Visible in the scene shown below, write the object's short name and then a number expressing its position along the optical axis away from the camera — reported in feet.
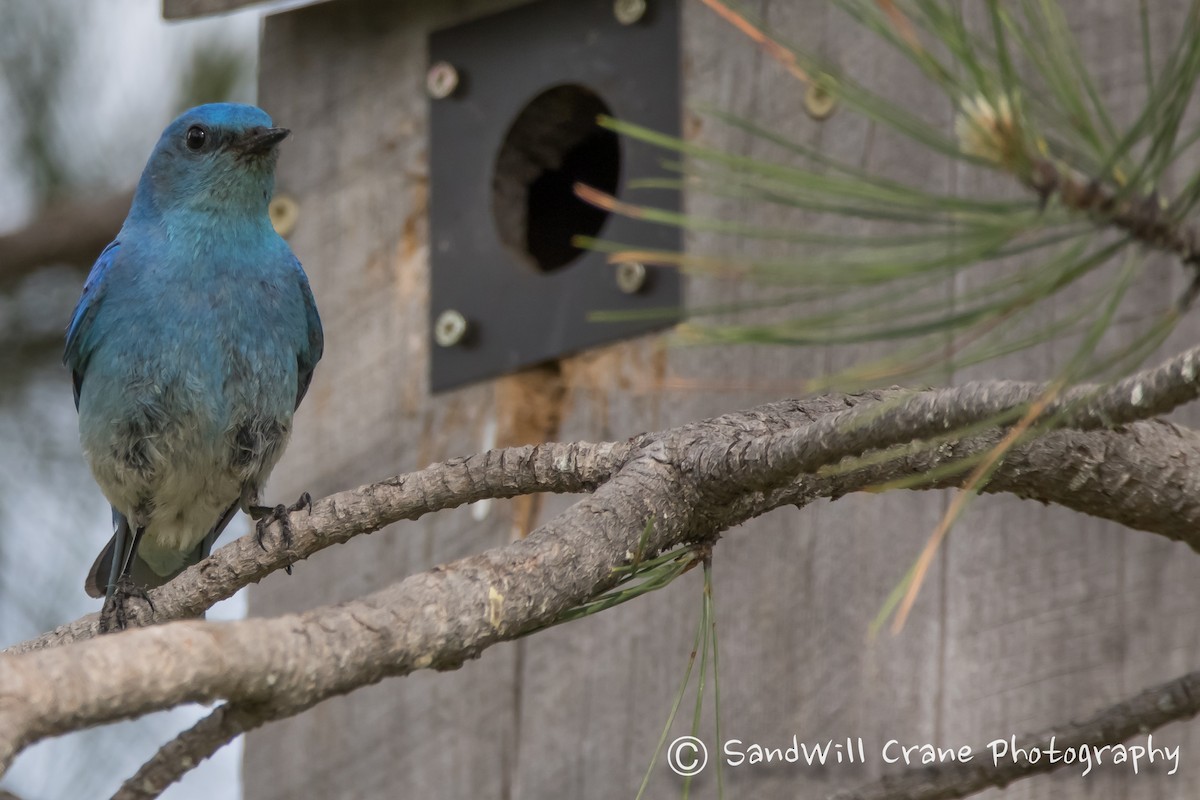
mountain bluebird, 25.13
